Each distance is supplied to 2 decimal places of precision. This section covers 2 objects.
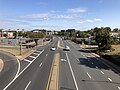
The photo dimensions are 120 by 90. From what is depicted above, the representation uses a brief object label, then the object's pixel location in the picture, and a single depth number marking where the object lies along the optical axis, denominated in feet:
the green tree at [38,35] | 220.34
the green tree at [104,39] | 99.17
